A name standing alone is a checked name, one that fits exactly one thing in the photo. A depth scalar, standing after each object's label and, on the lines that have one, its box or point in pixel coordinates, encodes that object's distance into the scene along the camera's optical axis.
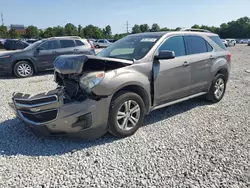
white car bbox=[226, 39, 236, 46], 44.58
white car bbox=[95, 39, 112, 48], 38.22
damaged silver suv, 3.29
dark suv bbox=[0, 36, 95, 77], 9.23
